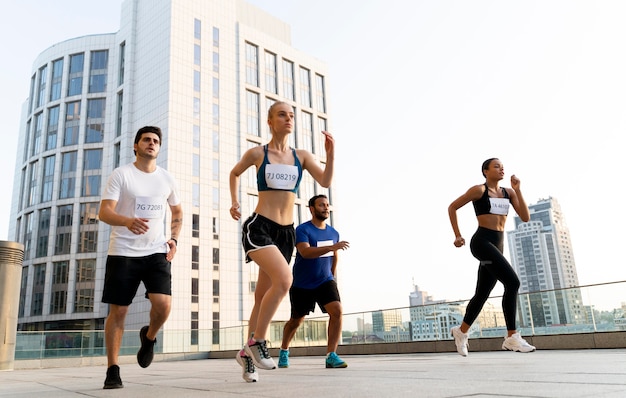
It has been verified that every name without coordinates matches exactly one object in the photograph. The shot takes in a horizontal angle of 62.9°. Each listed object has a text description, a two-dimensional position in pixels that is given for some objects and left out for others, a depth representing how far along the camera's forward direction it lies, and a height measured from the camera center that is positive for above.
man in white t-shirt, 4.22 +0.84
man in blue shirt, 6.08 +0.71
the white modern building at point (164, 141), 40.97 +17.42
